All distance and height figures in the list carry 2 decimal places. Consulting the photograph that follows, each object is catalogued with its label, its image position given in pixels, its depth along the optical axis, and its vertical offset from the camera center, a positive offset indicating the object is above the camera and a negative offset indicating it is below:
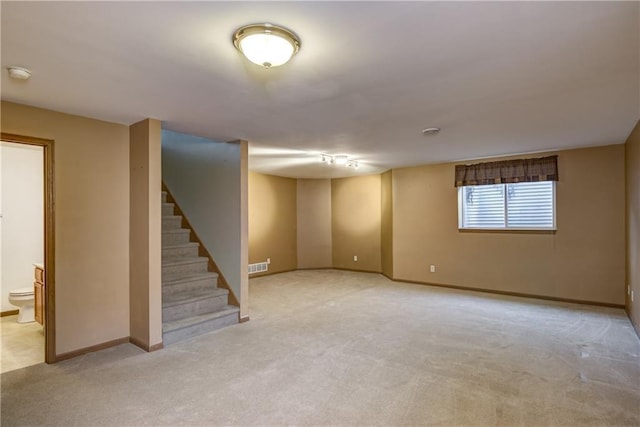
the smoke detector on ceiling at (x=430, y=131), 3.80 +0.99
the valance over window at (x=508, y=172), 5.00 +0.69
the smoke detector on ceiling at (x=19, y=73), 2.20 +1.01
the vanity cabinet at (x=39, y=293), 3.97 -0.86
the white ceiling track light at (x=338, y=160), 5.44 +0.99
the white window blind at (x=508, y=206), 5.14 +0.14
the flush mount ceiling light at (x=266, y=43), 1.73 +0.95
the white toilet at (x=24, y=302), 4.16 -1.00
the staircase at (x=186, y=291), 3.75 -0.92
